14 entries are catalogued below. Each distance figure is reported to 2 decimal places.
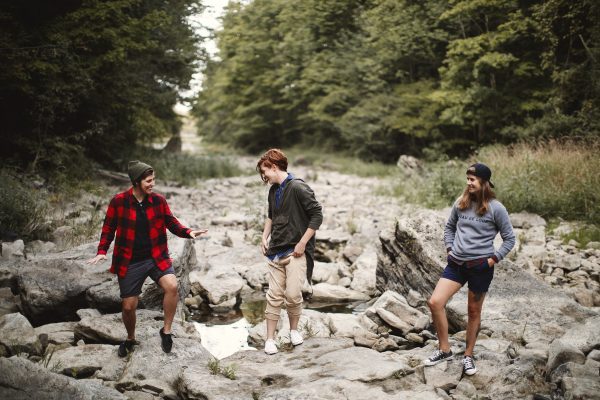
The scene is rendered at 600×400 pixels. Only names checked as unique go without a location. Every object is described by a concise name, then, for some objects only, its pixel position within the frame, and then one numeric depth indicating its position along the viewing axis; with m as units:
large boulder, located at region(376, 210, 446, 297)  6.06
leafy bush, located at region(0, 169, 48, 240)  7.34
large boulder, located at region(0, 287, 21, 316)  5.37
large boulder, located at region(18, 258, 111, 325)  5.37
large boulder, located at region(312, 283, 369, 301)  7.09
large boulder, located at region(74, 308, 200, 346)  4.79
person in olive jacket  4.56
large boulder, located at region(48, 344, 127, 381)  4.14
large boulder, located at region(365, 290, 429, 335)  5.45
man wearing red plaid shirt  4.31
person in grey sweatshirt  4.00
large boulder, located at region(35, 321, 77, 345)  4.72
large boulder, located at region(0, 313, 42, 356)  4.29
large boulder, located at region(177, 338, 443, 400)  3.76
